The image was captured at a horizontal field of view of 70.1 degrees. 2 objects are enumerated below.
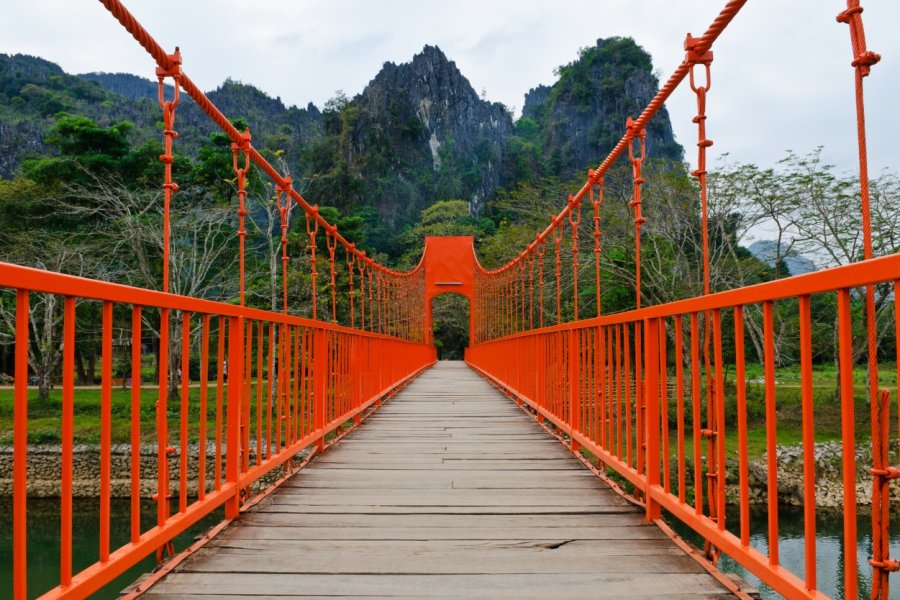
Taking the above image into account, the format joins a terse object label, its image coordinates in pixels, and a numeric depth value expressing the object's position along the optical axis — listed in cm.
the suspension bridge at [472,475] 109
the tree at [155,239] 1166
